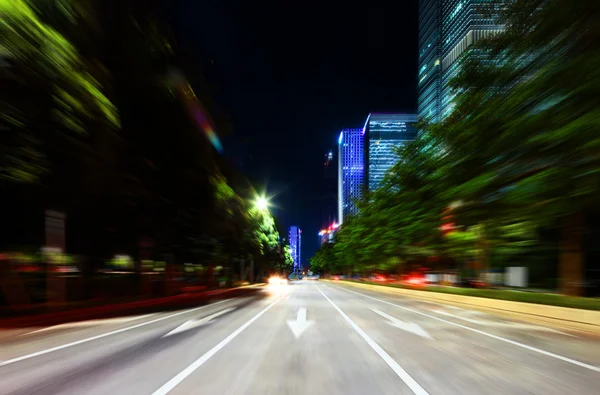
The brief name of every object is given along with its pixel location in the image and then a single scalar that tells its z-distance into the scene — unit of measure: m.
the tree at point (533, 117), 9.25
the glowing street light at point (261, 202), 45.69
